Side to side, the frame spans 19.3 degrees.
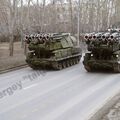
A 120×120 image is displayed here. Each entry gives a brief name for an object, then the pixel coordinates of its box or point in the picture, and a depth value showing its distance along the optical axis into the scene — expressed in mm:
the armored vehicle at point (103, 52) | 21339
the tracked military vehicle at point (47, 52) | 23219
